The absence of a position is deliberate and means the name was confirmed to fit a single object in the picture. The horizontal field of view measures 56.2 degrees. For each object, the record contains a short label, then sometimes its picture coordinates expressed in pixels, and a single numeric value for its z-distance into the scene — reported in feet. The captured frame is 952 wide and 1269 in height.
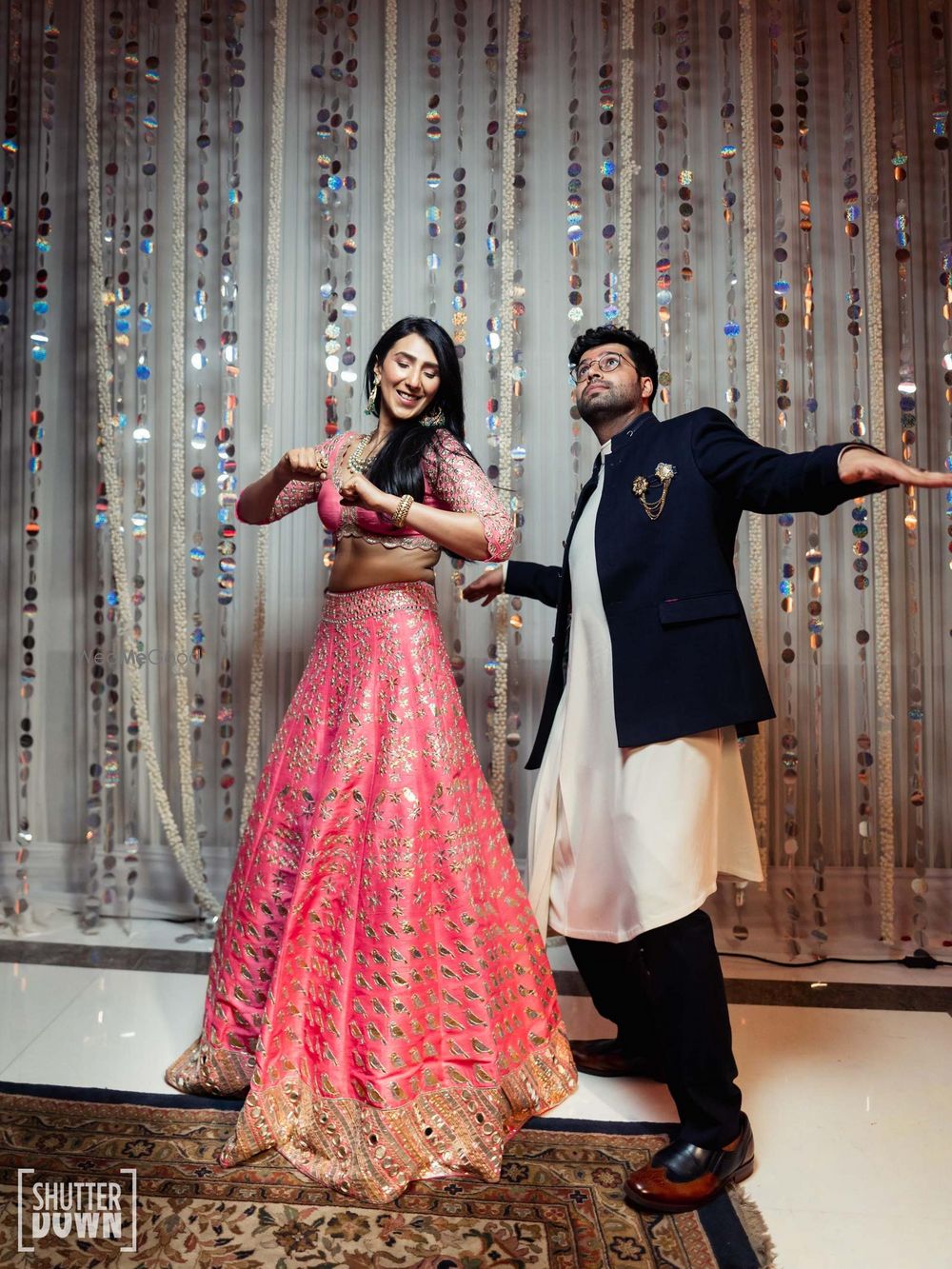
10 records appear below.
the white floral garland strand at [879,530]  9.07
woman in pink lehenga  5.72
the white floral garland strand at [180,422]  9.54
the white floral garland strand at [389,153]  9.32
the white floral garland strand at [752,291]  9.07
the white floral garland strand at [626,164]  9.07
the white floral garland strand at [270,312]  9.42
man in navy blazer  5.46
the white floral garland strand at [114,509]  9.57
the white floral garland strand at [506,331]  9.14
